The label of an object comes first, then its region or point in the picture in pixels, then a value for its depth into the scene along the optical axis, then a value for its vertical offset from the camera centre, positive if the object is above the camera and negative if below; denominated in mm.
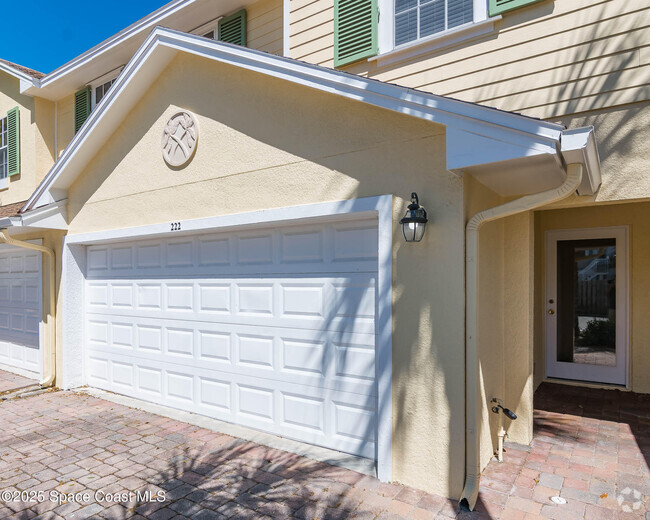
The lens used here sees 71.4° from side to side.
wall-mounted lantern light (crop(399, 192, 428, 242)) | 3859 +310
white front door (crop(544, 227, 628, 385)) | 7066 -766
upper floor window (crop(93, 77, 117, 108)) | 9958 +3776
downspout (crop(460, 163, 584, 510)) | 3744 -662
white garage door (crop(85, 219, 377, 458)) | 4629 -833
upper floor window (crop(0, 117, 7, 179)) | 10981 +2786
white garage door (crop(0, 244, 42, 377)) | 8648 -930
